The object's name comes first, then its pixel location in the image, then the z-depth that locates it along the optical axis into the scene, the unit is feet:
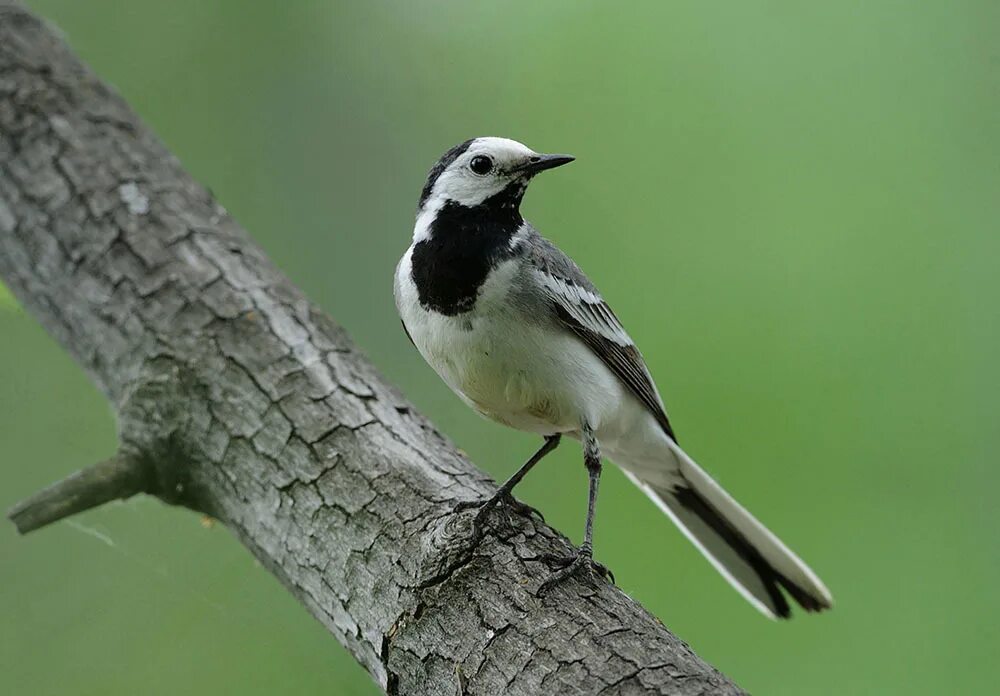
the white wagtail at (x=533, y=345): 21.27
